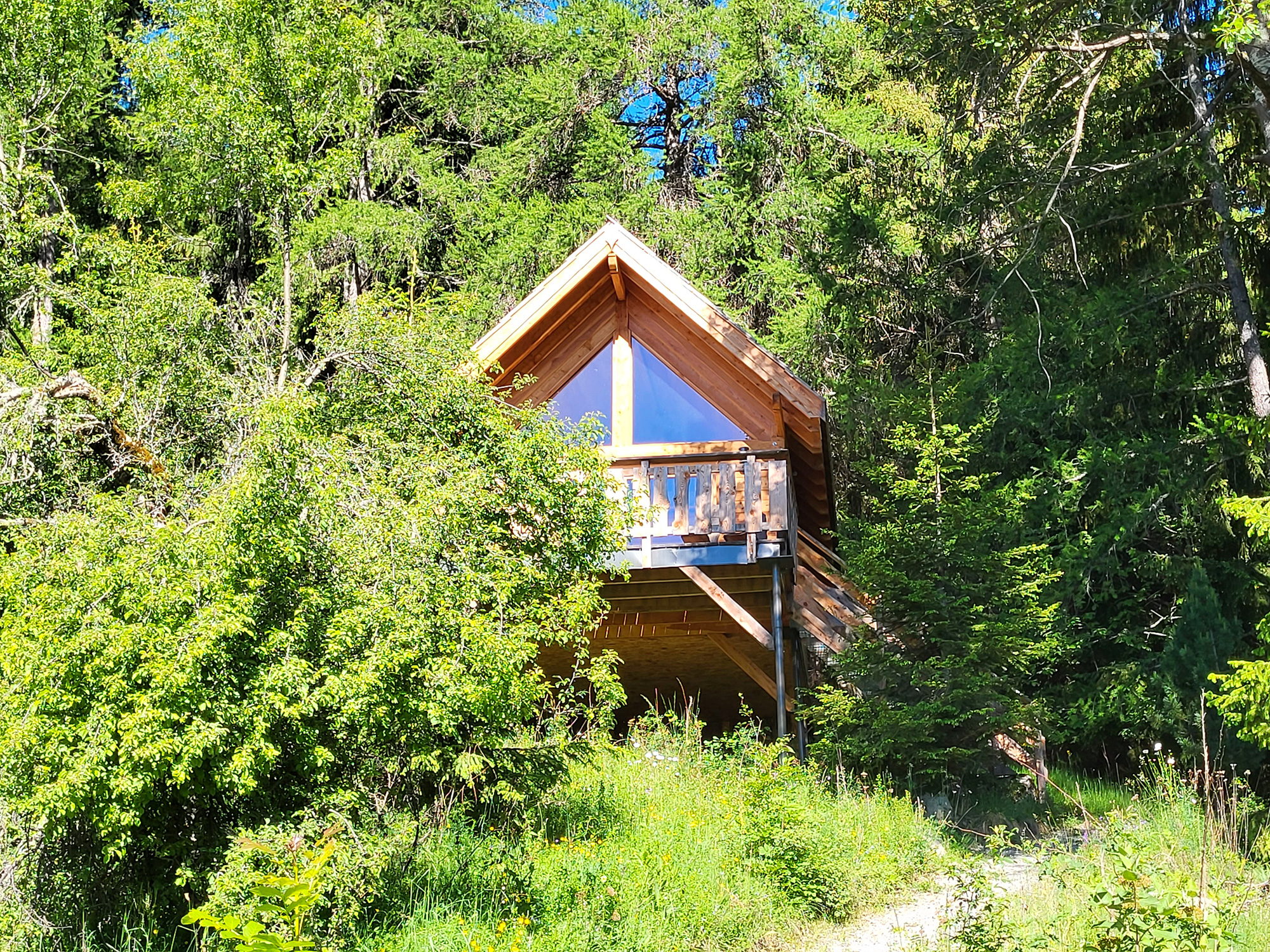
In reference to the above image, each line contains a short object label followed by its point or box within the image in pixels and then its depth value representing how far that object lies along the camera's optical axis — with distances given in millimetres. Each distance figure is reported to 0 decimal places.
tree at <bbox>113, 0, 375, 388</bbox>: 13898
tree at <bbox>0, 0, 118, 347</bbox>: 15328
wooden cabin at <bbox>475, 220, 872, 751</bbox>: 11578
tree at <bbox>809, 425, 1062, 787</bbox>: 10734
